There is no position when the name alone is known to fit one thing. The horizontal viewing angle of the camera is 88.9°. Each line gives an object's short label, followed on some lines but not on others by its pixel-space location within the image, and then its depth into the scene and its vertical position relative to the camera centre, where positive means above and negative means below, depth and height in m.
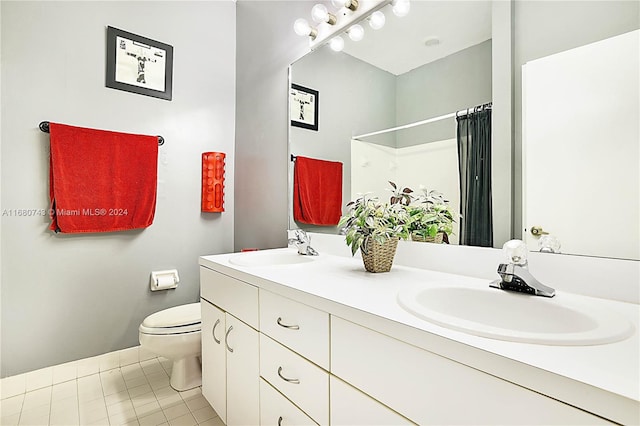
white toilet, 1.71 -0.66
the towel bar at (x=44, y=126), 1.81 +0.50
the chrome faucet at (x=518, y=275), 0.89 -0.17
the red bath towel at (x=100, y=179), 1.84 +0.22
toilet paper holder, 2.17 -0.43
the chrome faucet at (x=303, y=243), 1.71 -0.14
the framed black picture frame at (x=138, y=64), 2.05 +1.00
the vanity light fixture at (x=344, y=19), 1.53 +1.02
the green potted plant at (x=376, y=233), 1.23 -0.06
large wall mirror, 1.15 +0.51
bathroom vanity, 0.51 -0.30
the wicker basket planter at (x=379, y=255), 1.23 -0.15
